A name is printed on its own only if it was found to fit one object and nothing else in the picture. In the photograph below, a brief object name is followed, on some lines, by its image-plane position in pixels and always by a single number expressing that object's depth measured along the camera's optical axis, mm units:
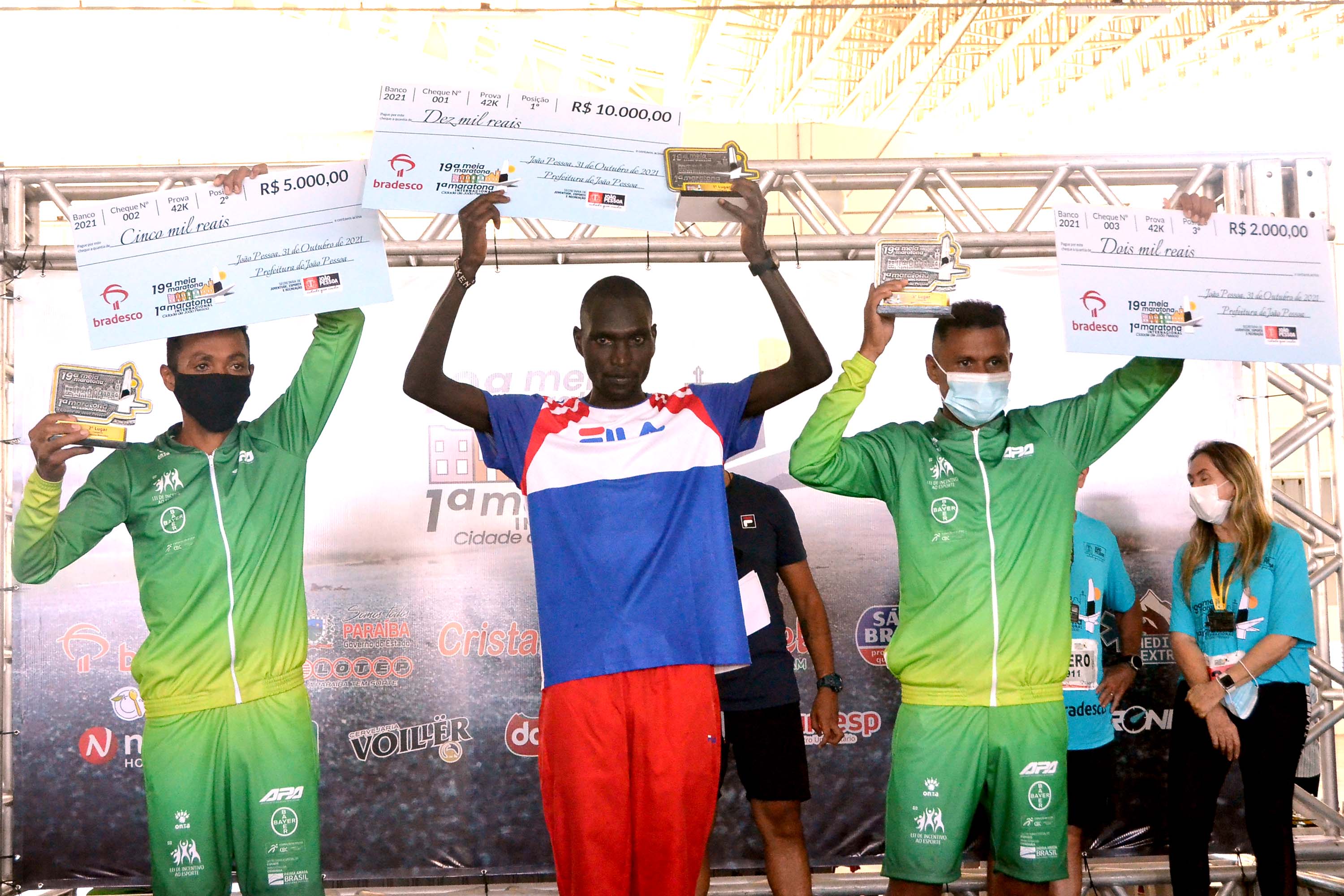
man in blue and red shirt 2609
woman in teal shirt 3729
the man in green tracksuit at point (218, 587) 3129
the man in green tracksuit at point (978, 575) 3078
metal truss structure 4500
